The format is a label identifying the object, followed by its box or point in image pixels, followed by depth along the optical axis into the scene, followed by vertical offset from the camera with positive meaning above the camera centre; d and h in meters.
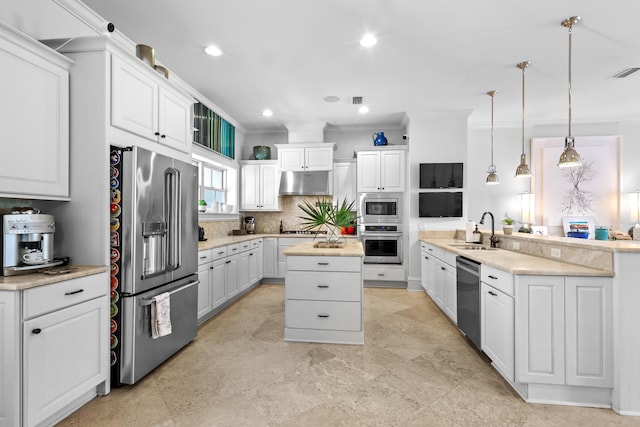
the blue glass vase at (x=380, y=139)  5.64 +1.30
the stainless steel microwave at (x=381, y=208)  5.55 +0.11
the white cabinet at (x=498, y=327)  2.25 -0.85
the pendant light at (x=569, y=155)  2.81 +0.53
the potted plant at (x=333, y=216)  3.19 -0.02
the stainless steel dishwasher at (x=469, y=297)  2.83 -0.77
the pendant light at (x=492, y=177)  4.38 +0.51
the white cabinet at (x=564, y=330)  2.08 -0.75
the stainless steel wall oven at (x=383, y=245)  5.48 -0.51
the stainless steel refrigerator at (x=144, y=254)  2.26 -0.30
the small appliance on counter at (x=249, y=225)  6.01 -0.20
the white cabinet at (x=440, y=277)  3.56 -0.80
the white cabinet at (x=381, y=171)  5.50 +0.74
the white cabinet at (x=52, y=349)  1.63 -0.75
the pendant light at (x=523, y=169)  3.63 +0.52
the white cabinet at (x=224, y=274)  3.60 -0.77
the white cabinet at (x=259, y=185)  5.98 +0.54
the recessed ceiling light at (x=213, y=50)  3.19 +1.64
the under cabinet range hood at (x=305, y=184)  5.76 +0.55
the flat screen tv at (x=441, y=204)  5.24 +0.17
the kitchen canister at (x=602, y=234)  3.13 -0.19
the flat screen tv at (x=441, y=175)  5.21 +0.63
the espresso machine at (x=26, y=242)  1.85 -0.16
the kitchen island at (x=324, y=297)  3.09 -0.79
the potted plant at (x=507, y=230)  3.64 -0.17
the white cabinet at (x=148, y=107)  2.28 +0.86
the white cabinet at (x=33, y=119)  1.82 +0.58
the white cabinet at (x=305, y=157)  5.75 +1.02
